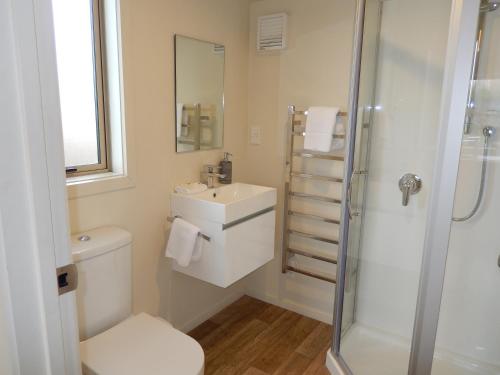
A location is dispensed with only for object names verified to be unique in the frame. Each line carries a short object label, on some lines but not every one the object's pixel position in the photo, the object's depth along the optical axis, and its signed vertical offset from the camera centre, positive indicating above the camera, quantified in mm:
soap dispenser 2537 -364
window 1754 +134
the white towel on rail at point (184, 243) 2045 -700
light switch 2754 -140
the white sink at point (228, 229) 2051 -640
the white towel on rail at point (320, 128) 2262 -62
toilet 1493 -956
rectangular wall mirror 2203 +124
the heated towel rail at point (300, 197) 2465 -529
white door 625 -154
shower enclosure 1815 -440
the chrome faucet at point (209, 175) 2434 -384
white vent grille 2498 +555
